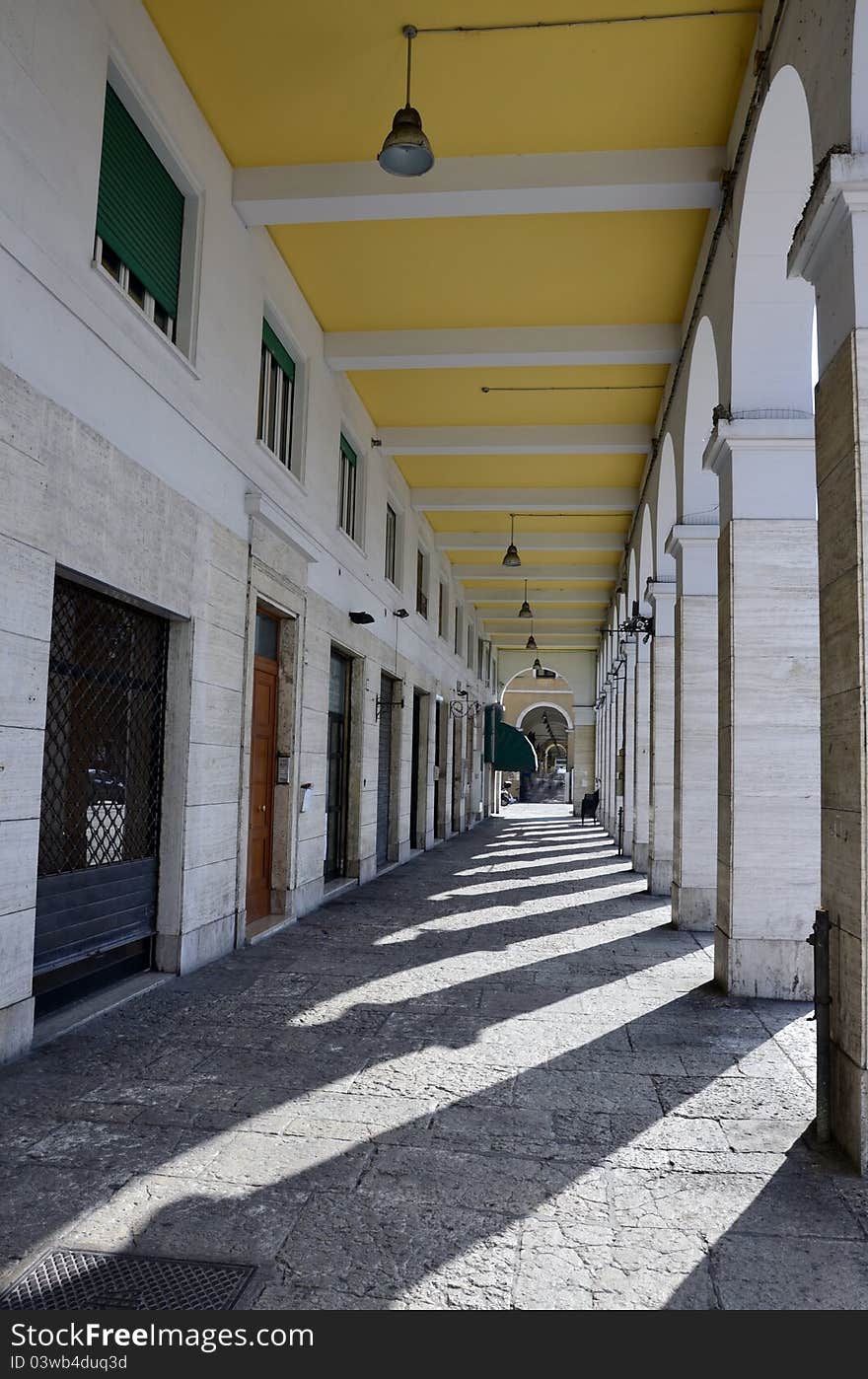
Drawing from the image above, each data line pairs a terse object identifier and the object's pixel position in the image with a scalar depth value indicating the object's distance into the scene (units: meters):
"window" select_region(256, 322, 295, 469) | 7.88
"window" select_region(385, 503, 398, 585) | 13.22
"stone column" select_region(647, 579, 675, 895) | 10.43
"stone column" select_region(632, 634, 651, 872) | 13.30
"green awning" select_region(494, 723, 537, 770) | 28.53
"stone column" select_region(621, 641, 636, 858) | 14.59
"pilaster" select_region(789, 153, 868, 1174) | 3.41
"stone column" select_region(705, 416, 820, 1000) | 5.80
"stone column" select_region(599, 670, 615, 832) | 21.75
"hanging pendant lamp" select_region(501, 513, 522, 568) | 14.21
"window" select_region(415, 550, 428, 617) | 15.62
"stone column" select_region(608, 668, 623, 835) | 18.91
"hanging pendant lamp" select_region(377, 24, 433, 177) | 4.95
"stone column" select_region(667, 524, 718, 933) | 8.22
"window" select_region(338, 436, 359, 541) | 10.45
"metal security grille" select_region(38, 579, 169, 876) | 4.84
